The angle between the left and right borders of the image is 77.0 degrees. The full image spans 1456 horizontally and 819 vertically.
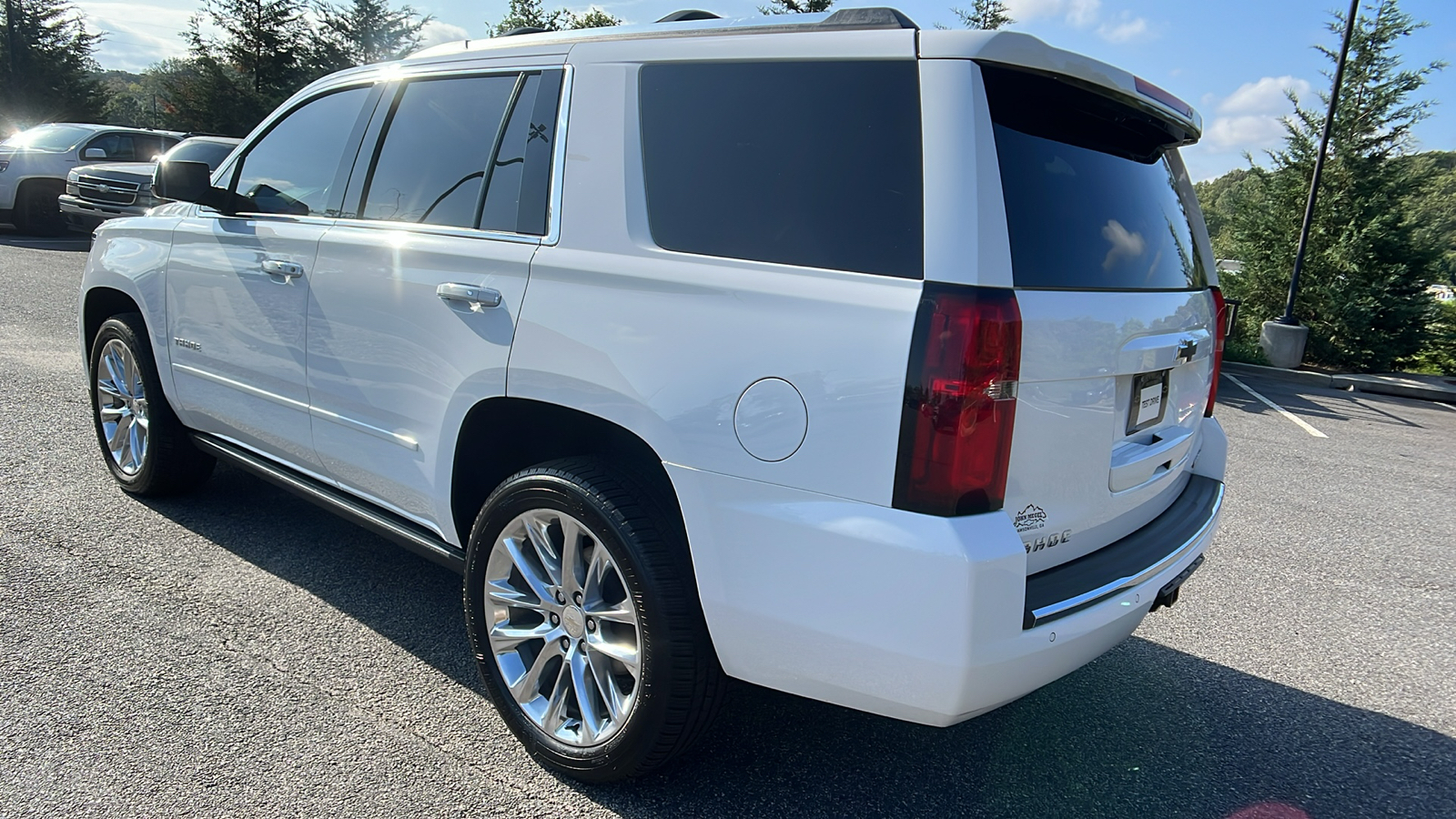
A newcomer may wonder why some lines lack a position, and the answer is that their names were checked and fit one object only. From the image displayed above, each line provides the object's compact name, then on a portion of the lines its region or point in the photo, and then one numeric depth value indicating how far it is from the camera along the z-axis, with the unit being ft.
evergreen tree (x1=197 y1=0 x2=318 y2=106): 96.32
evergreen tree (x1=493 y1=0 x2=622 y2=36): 70.80
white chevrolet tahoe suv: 6.23
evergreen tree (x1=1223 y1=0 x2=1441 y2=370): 45.39
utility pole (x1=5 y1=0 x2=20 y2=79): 94.58
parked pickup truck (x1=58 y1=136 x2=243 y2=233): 42.93
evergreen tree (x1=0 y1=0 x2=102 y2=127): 97.25
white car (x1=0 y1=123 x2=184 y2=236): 50.70
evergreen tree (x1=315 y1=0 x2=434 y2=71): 104.99
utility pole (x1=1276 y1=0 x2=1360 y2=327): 41.78
